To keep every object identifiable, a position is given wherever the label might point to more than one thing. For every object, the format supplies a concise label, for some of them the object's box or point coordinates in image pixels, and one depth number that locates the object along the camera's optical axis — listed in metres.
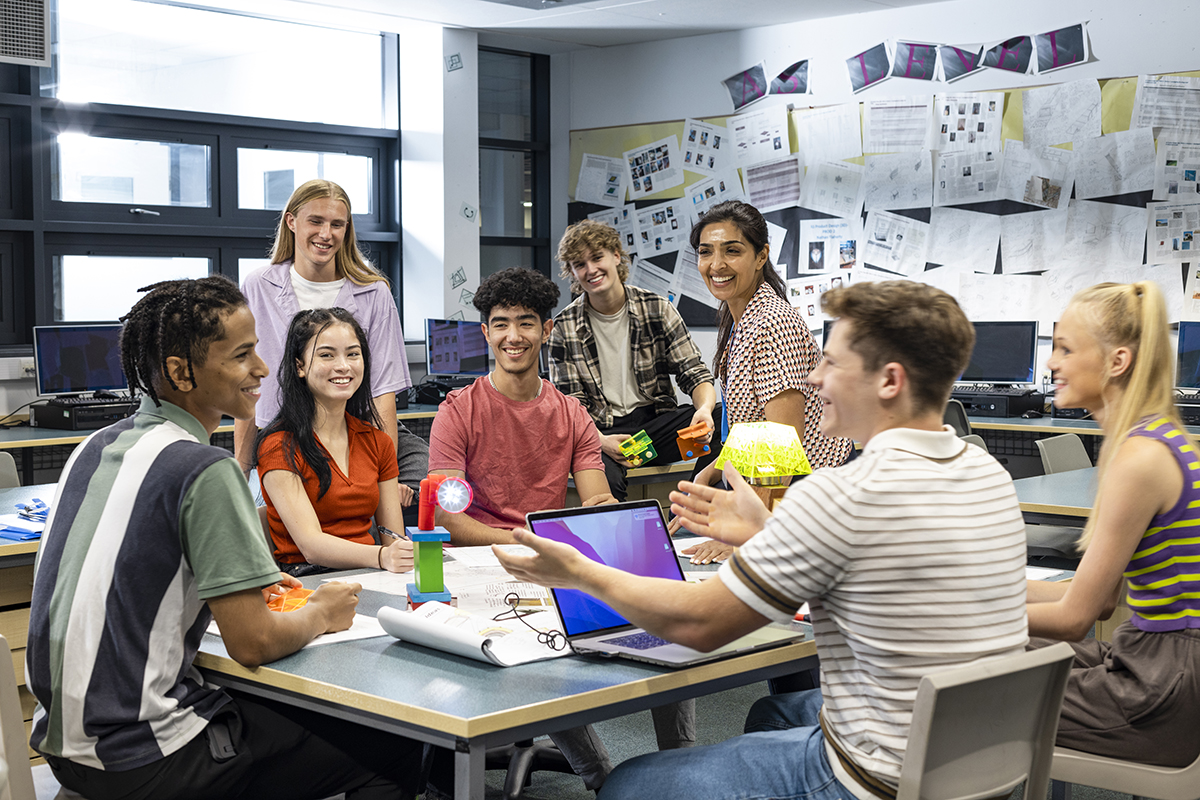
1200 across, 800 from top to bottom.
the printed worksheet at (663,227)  7.00
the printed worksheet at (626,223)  7.23
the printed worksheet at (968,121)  5.88
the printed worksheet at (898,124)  6.06
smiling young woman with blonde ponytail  1.83
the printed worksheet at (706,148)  6.80
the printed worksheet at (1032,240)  5.75
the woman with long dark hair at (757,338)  2.63
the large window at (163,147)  5.55
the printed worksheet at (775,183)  6.56
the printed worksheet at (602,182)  7.26
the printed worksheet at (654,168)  7.00
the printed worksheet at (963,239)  5.95
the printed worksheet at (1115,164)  5.47
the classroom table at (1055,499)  3.06
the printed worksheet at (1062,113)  5.59
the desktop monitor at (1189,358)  5.20
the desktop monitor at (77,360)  4.98
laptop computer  1.68
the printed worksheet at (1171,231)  5.38
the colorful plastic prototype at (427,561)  2.02
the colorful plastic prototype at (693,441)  3.01
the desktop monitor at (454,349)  6.23
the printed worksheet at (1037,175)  5.71
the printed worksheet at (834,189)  6.33
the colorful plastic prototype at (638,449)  3.41
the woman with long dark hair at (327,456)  2.46
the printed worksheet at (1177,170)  5.35
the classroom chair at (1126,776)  1.86
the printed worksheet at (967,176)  5.92
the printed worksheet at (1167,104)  5.32
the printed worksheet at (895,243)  6.15
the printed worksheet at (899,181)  6.11
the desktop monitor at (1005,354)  5.62
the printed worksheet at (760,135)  6.56
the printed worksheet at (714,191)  6.78
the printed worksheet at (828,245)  6.36
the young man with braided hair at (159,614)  1.58
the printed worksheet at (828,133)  6.29
